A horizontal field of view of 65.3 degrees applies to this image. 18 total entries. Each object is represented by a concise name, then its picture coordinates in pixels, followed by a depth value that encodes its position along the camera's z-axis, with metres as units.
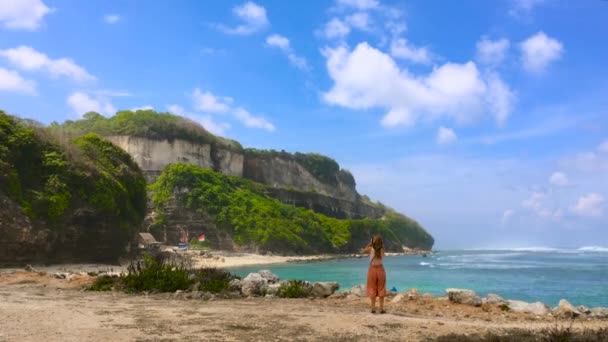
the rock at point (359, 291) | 13.21
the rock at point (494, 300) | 12.05
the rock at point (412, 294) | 12.34
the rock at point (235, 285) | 13.16
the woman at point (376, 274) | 9.85
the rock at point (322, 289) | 13.20
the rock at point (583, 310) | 11.93
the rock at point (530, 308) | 11.44
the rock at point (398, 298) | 12.10
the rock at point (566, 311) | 11.22
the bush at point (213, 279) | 12.89
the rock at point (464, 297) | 11.98
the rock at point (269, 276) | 16.16
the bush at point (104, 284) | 13.45
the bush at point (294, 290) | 12.73
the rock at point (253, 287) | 12.84
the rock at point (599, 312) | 11.53
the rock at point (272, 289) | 13.05
